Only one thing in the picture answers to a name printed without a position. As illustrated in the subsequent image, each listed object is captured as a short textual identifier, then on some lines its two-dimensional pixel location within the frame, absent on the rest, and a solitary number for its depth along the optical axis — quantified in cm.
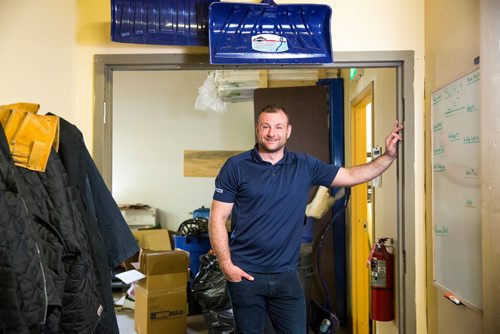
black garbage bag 323
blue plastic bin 430
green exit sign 346
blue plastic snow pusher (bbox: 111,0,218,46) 202
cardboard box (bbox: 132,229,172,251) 495
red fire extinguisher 246
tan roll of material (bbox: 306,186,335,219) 338
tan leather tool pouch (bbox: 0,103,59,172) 125
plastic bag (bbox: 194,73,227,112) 455
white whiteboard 157
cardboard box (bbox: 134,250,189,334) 348
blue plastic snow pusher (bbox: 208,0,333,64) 203
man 203
